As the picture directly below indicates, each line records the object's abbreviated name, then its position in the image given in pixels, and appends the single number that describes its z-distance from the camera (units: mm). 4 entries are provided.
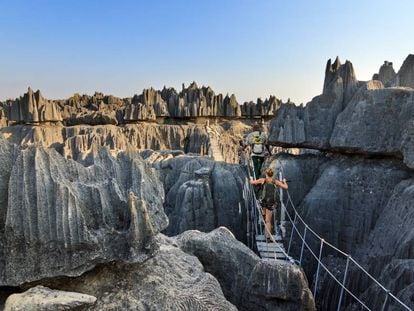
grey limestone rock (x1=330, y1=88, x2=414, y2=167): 6680
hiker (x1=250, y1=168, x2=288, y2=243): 5570
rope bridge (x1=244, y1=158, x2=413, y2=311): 5154
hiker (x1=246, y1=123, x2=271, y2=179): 7992
